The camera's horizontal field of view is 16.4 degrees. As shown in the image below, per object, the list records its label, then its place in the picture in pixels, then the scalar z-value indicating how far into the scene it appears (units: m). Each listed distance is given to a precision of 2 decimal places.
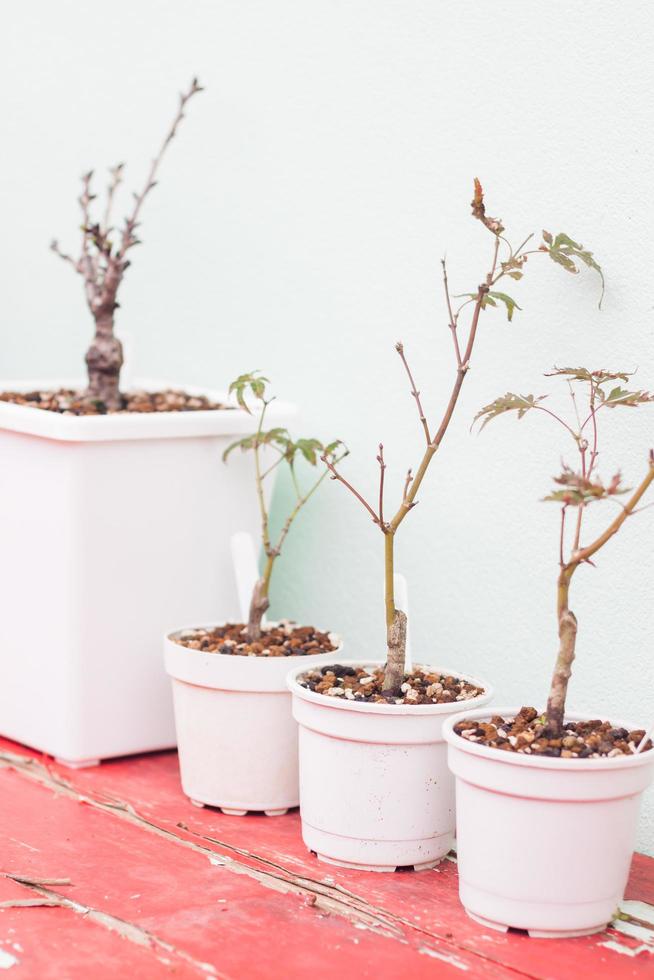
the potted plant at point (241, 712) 1.12
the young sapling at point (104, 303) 1.25
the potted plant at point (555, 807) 0.97
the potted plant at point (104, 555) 1.18
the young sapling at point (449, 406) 1.04
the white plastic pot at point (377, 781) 1.05
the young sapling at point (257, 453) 1.15
